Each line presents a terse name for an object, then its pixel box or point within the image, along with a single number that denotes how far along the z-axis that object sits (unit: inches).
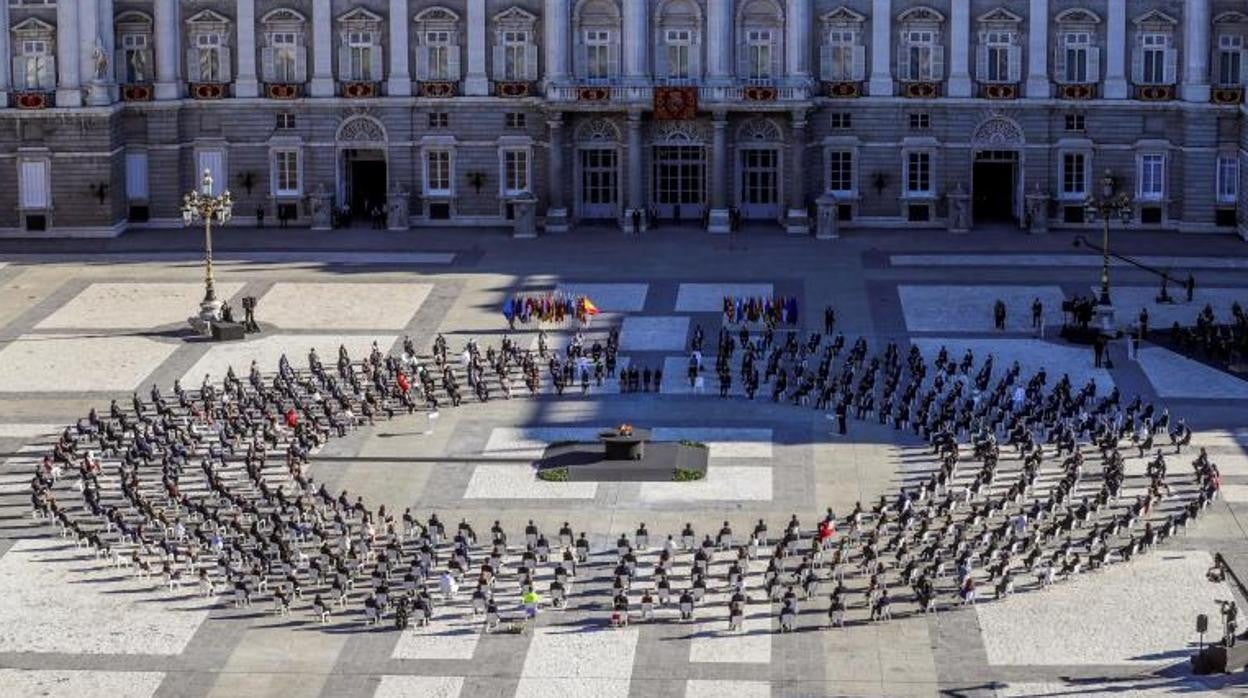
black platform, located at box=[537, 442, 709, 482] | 3683.6
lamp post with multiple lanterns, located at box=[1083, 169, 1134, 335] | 4517.7
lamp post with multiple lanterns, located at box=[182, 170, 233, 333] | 4608.8
